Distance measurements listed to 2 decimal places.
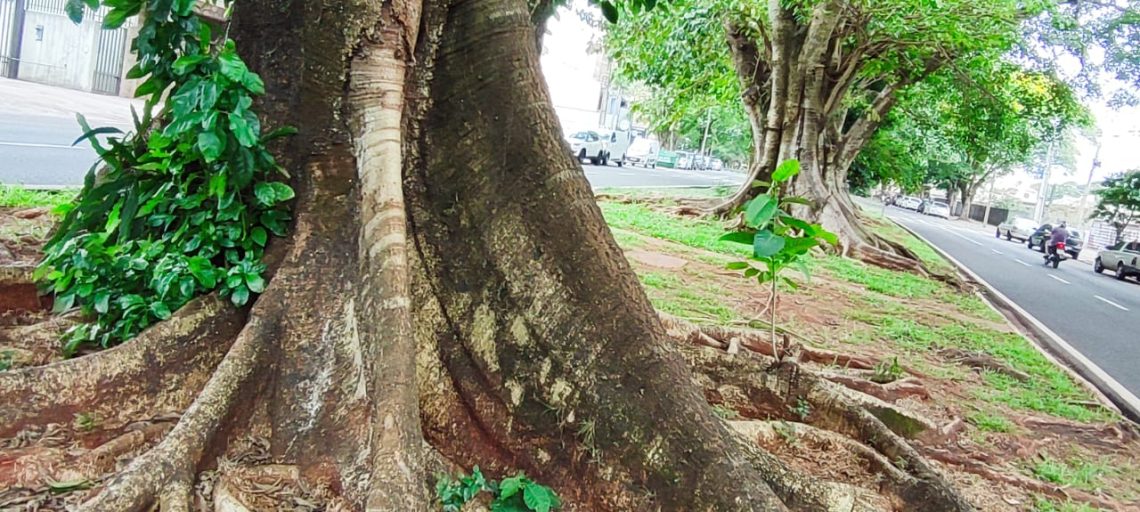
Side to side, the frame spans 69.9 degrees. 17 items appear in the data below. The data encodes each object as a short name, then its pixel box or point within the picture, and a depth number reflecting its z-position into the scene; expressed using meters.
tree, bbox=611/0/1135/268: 11.82
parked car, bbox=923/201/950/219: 56.25
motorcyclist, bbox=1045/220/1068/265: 23.45
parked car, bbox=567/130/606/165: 31.02
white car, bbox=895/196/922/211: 60.52
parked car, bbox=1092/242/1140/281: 24.36
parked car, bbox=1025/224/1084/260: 29.41
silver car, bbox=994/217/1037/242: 37.66
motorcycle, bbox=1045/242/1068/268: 23.40
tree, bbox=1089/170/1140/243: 29.12
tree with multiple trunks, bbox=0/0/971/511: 2.43
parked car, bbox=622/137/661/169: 43.53
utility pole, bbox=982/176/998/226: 53.31
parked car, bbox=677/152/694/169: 52.97
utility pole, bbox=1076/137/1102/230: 46.97
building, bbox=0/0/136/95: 23.12
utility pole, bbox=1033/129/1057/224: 44.22
